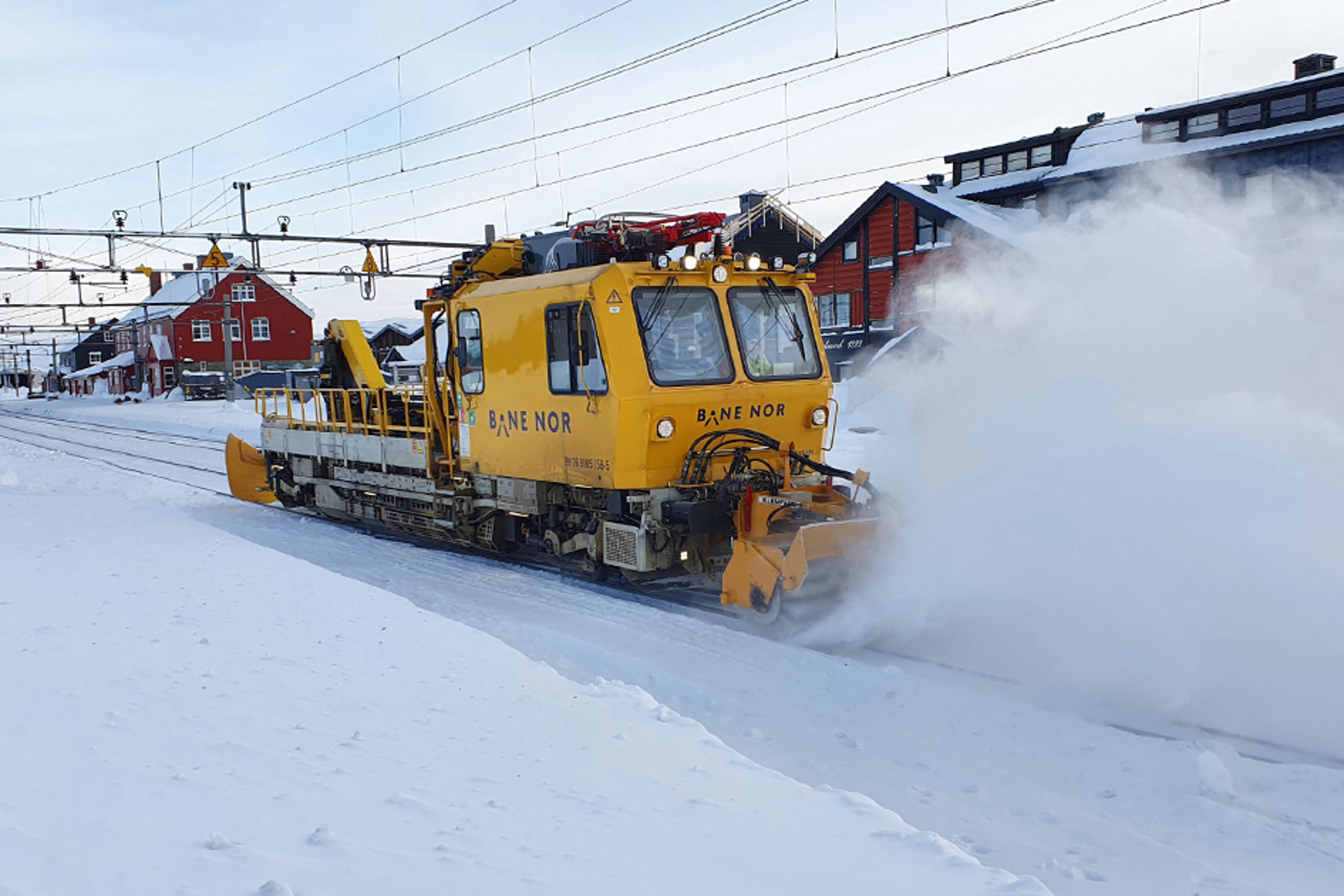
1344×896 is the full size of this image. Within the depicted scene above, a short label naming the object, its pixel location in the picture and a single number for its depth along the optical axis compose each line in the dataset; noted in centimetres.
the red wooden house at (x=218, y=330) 6256
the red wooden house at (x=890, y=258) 2819
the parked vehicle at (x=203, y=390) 4994
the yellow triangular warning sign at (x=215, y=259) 2127
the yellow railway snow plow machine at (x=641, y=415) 826
